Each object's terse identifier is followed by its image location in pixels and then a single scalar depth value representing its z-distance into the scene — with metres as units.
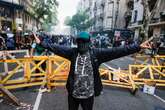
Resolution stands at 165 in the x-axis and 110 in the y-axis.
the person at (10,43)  7.83
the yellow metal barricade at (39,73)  3.54
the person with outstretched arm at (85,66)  1.63
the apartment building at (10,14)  13.36
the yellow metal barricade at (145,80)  4.07
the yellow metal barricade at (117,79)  3.83
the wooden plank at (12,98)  2.89
